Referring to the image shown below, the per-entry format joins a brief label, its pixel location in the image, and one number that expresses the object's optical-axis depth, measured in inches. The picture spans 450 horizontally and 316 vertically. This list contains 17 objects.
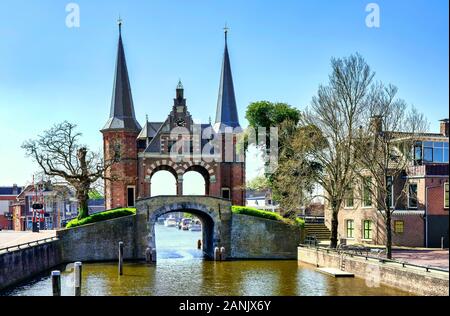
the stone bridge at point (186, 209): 1769.2
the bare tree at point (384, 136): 1252.5
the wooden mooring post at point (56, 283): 911.7
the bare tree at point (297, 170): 1565.0
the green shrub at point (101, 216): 1722.4
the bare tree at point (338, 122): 1416.1
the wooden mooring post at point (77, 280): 1003.3
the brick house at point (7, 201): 3393.2
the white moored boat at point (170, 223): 5141.2
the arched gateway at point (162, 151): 2158.0
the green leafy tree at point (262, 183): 1905.8
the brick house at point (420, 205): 1579.7
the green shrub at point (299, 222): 1775.3
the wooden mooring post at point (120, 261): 1393.7
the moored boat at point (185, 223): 4225.9
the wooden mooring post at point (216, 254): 1726.1
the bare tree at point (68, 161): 1774.1
